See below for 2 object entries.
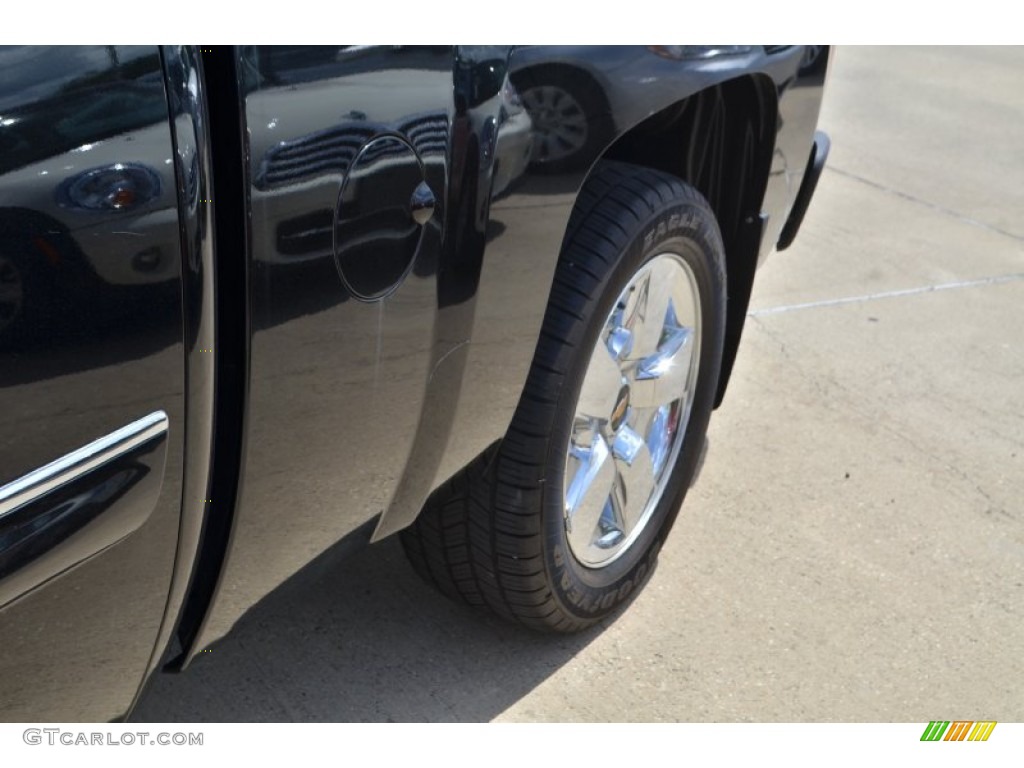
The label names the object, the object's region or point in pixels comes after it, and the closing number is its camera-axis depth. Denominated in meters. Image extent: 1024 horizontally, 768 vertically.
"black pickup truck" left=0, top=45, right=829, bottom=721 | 1.20
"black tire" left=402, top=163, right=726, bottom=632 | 1.98
